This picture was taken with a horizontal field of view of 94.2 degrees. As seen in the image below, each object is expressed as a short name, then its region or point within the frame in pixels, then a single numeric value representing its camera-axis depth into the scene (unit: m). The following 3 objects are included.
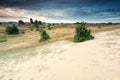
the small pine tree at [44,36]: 10.76
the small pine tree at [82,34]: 7.33
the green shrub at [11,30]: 19.93
